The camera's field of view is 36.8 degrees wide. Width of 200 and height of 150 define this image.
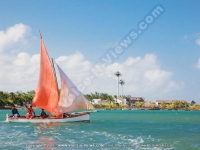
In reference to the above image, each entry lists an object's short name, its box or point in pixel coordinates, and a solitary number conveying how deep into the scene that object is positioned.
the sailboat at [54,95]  44.38
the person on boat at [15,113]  46.84
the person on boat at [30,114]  45.72
